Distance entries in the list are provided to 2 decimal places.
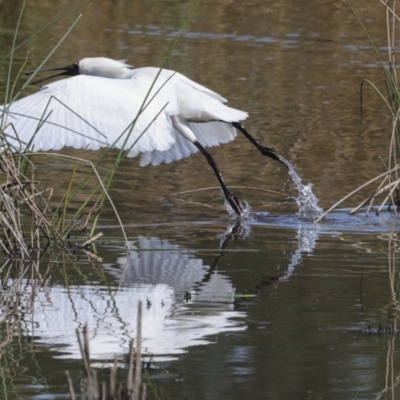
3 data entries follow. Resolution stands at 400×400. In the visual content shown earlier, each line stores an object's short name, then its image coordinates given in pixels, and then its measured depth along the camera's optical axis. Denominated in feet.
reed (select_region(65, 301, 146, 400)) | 19.71
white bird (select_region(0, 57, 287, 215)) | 48.03
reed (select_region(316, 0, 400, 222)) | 48.21
